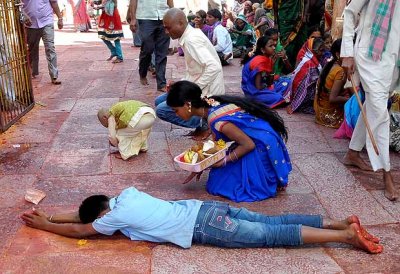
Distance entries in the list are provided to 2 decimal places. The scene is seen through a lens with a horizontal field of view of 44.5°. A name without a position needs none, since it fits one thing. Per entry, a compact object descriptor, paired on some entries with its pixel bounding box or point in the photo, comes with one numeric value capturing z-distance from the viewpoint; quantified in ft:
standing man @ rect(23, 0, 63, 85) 23.47
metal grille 18.28
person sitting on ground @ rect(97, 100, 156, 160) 14.49
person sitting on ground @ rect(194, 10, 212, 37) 32.24
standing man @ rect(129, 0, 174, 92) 22.59
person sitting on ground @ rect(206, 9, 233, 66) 30.48
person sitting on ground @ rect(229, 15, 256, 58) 34.12
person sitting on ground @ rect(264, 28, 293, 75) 20.30
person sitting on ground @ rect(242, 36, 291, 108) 19.57
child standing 30.19
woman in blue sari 11.78
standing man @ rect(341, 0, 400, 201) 11.95
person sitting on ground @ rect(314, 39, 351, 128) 17.16
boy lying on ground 9.59
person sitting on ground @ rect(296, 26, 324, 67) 20.92
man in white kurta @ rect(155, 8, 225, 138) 15.75
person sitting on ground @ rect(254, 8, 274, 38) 30.89
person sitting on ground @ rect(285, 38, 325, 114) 19.58
